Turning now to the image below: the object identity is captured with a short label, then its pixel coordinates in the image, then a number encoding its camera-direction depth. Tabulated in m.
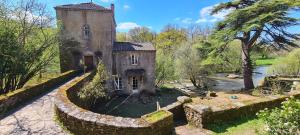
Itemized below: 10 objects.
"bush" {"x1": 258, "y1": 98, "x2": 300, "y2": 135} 3.36
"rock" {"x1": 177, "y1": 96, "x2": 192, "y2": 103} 7.73
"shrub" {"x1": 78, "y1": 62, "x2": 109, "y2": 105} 9.22
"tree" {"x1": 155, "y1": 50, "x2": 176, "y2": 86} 22.25
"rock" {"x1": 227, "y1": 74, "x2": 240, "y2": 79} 30.25
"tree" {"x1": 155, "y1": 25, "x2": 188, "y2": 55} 33.86
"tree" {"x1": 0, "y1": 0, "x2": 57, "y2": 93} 9.68
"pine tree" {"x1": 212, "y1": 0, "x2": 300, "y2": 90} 13.23
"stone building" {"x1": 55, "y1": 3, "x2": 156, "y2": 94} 15.33
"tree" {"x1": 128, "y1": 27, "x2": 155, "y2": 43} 37.70
